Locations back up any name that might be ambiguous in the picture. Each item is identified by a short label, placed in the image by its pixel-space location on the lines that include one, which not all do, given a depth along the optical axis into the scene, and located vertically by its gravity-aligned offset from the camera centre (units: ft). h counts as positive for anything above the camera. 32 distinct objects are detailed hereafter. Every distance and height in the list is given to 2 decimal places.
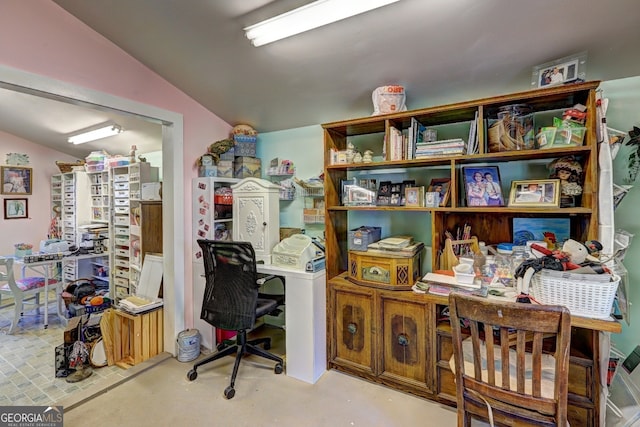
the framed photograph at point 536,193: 5.56 +0.30
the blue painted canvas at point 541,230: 6.25 -0.47
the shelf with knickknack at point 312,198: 9.07 +0.41
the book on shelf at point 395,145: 6.88 +1.54
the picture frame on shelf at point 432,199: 6.57 +0.24
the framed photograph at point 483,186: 6.21 +0.50
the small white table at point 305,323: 7.14 -2.80
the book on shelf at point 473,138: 6.13 +1.52
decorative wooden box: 6.78 -1.40
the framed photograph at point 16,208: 14.06 +0.32
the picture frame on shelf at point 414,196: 6.87 +0.33
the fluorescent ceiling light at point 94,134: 11.42 +3.35
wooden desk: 5.03 -2.95
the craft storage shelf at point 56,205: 15.39 +0.48
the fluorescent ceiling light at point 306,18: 4.87 +3.48
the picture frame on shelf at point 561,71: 5.33 +2.58
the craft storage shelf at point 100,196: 13.80 +0.84
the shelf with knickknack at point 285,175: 9.65 +1.24
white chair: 10.34 -2.76
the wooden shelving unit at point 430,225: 5.18 -0.38
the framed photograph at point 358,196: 7.55 +0.38
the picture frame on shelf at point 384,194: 7.39 +0.41
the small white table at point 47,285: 10.87 -2.80
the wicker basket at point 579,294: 4.50 -1.38
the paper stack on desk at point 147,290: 8.30 -2.53
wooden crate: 8.11 -3.54
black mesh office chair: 6.86 -1.94
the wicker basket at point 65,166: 14.65 +2.41
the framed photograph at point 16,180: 13.94 +1.71
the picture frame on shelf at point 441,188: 6.55 +0.50
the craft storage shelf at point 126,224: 11.76 -0.44
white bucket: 8.14 -3.73
